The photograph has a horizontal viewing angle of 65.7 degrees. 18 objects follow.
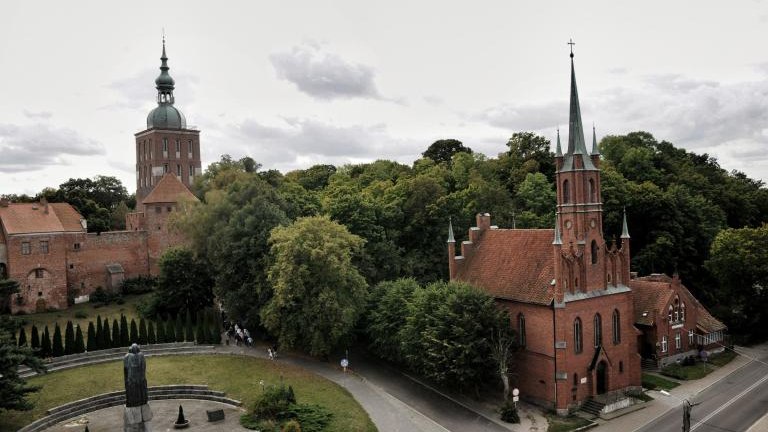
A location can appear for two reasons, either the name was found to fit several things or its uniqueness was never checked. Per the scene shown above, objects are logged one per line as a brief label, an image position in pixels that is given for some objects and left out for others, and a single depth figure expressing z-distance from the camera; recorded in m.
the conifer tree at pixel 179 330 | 42.69
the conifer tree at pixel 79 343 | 39.44
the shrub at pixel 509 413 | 31.66
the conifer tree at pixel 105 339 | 40.56
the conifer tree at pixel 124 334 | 41.12
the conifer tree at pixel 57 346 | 38.41
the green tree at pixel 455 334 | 32.56
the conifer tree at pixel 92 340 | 40.03
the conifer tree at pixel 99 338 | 40.28
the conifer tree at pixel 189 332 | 42.81
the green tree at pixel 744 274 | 45.28
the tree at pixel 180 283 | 47.31
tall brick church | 32.75
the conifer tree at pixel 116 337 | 40.97
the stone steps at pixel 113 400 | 30.94
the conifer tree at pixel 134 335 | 41.05
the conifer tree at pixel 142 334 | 41.44
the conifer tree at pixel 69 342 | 39.03
